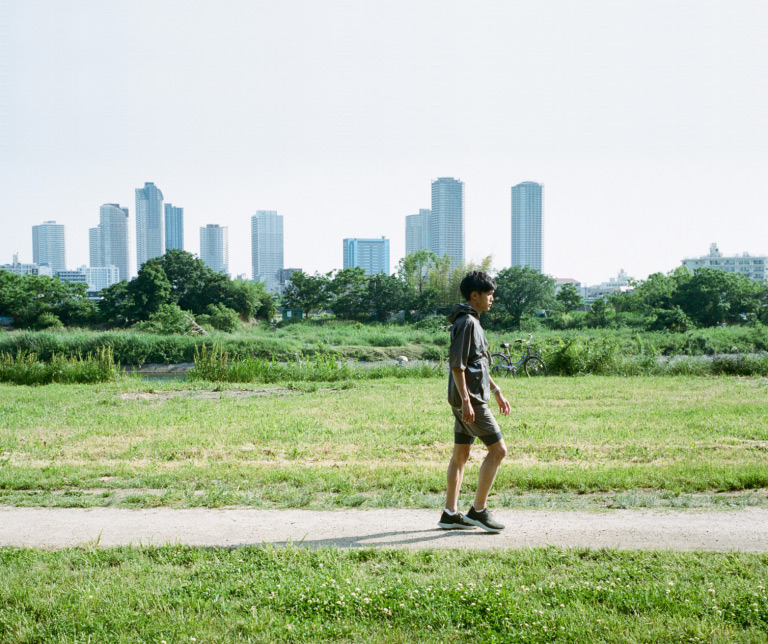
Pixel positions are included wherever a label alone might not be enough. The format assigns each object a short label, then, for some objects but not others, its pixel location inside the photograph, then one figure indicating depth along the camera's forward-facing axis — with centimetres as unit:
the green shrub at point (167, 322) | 3994
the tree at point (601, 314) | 4634
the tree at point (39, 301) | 4706
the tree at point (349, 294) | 5340
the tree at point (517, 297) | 4800
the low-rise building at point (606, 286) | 17009
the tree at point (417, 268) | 5506
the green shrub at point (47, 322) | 4562
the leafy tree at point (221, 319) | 4844
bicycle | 1750
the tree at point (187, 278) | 5147
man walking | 478
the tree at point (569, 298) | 5281
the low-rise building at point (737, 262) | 14500
